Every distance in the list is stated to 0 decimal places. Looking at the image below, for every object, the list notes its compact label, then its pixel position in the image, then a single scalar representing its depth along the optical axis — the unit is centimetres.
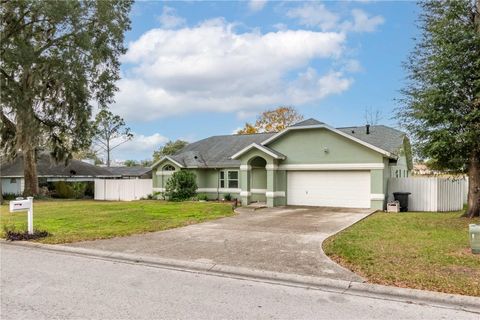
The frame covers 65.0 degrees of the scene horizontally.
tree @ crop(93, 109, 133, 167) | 4812
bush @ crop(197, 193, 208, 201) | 2358
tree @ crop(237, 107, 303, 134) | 4412
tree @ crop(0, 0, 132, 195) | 2286
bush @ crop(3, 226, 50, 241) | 1034
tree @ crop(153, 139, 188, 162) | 6046
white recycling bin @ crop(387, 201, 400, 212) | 1719
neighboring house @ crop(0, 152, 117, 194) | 3344
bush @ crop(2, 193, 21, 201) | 3069
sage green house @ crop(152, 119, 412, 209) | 1817
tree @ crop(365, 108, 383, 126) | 3820
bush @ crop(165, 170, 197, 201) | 2319
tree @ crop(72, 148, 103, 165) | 5885
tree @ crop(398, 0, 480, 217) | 1233
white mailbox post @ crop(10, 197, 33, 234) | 1016
